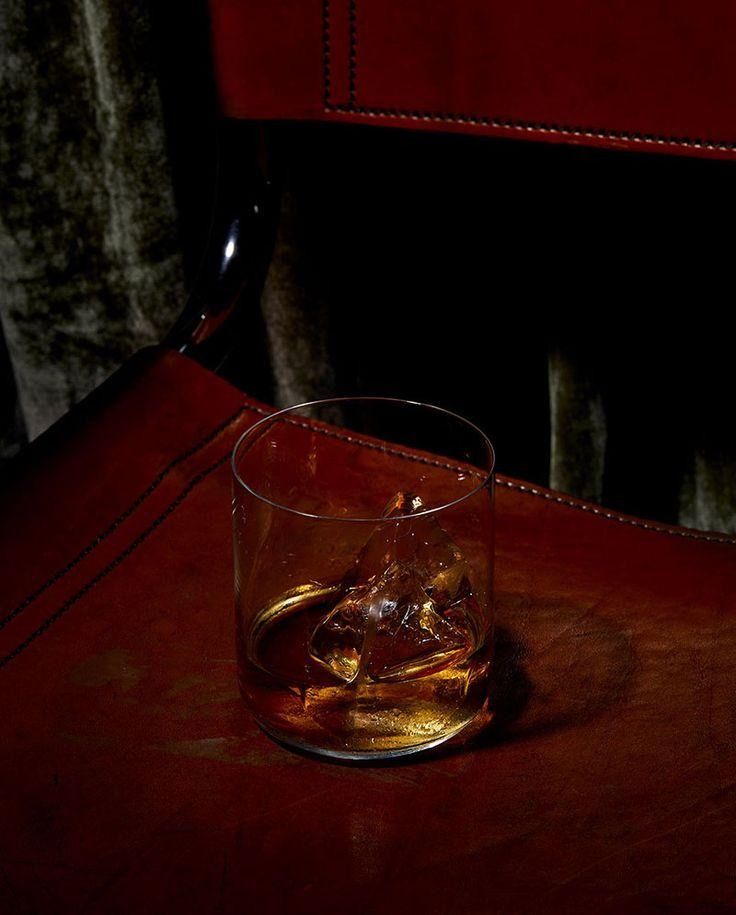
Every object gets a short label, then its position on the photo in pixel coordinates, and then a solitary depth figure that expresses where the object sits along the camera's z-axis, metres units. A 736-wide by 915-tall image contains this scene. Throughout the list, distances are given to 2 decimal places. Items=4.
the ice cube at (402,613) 0.54
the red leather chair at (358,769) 0.48
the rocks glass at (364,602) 0.53
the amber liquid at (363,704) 0.53
